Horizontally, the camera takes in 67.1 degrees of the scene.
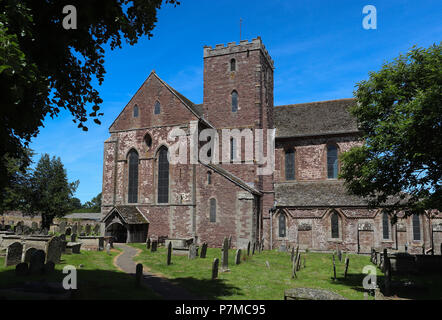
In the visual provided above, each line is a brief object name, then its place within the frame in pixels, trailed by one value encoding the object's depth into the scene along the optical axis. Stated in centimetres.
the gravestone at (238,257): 1910
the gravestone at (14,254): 1556
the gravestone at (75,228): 3328
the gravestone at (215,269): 1460
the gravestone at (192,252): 2066
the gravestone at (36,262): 1390
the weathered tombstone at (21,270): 1357
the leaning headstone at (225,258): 1680
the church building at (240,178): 2708
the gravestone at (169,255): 1838
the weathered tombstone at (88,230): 3385
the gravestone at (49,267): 1415
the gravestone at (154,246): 2345
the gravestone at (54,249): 1639
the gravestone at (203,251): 2122
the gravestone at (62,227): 3612
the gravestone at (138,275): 1235
